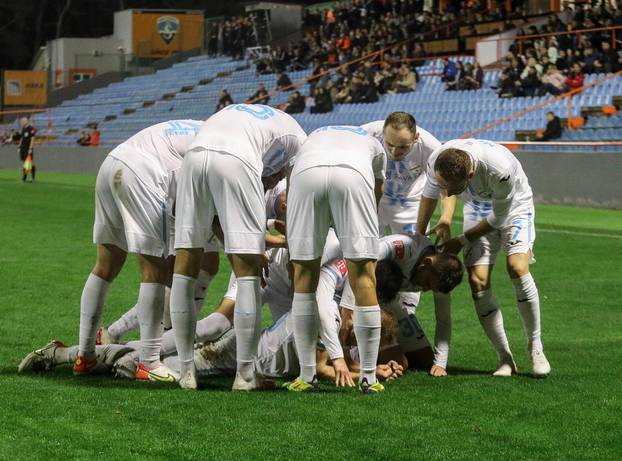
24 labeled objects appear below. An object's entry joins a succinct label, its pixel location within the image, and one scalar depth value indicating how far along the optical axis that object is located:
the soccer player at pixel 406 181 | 6.80
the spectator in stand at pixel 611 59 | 24.12
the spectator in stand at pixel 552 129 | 22.14
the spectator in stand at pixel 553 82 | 24.38
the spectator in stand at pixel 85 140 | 38.12
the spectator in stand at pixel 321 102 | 31.71
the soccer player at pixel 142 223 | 6.08
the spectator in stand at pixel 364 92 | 30.47
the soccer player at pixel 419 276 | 6.16
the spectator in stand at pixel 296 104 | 32.69
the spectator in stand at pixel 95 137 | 37.77
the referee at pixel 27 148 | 29.97
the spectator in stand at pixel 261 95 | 34.78
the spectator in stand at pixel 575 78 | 24.02
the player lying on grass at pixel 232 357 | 6.30
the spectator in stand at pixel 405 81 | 29.89
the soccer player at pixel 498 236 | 6.51
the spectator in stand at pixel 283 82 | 35.69
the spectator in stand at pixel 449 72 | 29.05
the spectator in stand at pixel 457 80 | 28.34
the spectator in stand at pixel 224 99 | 35.03
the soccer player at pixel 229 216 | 5.65
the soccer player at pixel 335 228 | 5.55
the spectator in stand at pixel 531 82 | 25.06
